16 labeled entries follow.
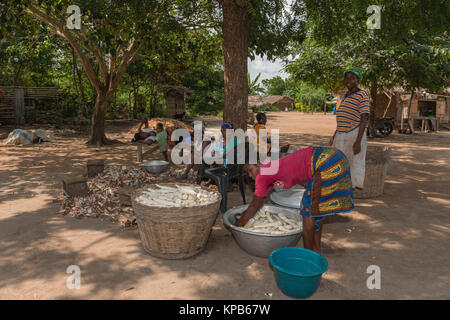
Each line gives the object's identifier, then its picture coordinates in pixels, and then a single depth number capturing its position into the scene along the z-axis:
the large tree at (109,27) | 6.05
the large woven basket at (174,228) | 2.96
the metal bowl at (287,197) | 4.29
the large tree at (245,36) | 5.45
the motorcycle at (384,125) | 14.71
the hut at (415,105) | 16.89
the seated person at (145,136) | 7.00
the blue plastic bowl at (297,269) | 2.44
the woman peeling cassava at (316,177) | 2.82
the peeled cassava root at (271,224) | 3.30
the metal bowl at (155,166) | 5.90
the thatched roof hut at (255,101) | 28.47
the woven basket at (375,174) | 5.16
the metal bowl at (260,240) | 3.04
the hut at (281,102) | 44.00
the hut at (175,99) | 19.02
